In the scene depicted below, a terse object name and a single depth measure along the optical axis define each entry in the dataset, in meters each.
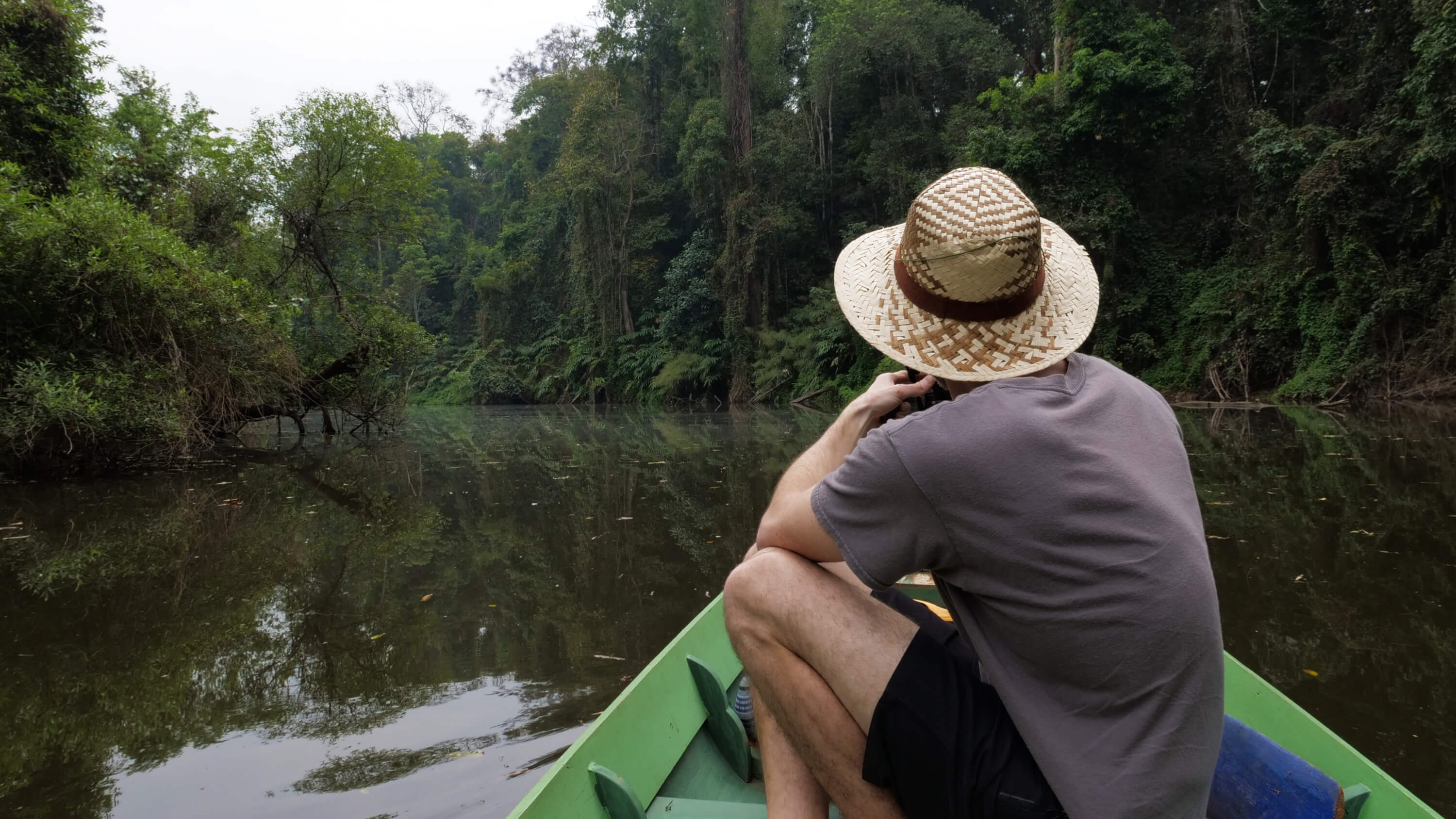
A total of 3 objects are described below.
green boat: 1.43
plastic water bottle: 2.16
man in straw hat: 1.06
